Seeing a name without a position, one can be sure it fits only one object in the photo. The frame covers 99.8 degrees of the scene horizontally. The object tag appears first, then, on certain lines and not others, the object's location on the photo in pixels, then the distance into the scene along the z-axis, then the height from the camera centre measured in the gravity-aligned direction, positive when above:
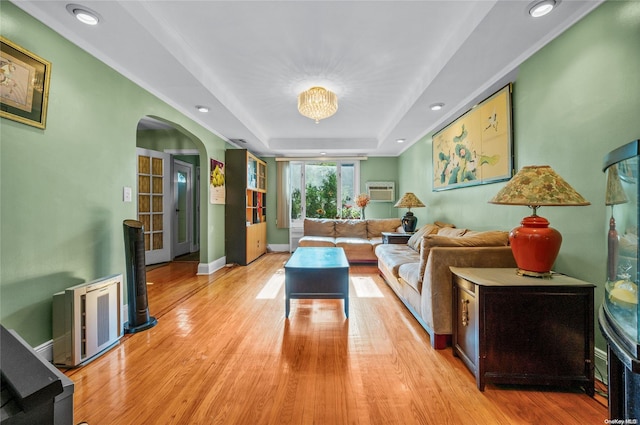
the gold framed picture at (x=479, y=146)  2.61 +0.75
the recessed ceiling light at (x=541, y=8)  1.70 +1.31
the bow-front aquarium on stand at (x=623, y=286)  0.83 -0.27
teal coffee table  2.62 -0.71
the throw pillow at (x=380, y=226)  5.81 -0.34
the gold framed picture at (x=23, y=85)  1.62 +0.80
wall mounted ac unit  6.75 +0.48
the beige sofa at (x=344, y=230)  5.36 -0.44
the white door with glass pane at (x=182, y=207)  5.86 +0.07
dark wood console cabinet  1.59 -0.73
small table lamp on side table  4.55 +0.07
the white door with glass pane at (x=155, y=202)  4.84 +0.16
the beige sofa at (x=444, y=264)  2.06 -0.42
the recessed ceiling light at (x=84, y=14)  1.78 +1.33
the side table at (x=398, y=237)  4.59 -0.46
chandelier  3.20 +1.30
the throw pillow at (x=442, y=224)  3.84 -0.20
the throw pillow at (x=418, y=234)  3.87 -0.37
